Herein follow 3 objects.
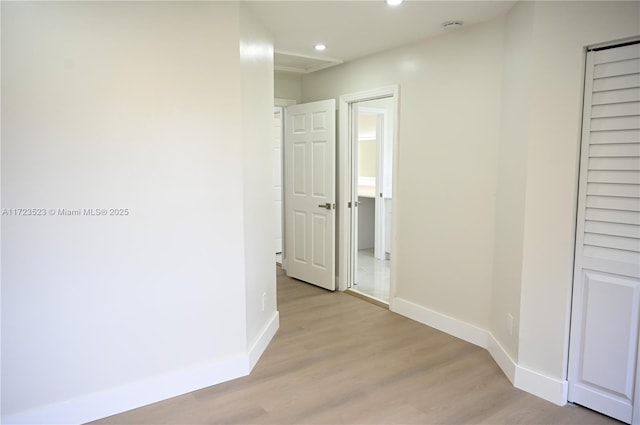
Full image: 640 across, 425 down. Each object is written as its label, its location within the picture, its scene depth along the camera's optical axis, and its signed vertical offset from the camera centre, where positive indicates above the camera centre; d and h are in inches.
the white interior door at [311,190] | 173.6 -10.3
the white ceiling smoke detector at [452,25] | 119.0 +39.9
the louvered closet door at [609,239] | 85.4 -15.3
